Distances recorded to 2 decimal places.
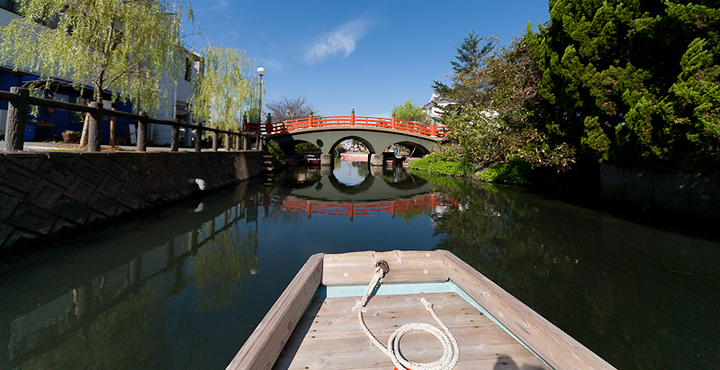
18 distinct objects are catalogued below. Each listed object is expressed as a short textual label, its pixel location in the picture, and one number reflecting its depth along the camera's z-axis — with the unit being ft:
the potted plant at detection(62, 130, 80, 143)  40.32
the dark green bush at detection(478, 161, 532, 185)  45.09
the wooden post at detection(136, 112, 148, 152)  24.45
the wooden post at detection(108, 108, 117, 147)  27.38
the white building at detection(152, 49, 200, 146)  61.46
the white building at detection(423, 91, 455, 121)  155.98
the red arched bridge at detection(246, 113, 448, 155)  79.20
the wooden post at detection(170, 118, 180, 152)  29.30
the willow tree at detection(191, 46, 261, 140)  53.62
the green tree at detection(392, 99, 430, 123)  153.09
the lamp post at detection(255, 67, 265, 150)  55.52
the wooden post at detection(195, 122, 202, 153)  32.83
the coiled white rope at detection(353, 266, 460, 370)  5.49
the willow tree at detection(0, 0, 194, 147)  22.93
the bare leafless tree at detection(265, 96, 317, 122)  130.22
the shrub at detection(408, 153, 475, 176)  58.18
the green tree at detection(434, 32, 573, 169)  32.35
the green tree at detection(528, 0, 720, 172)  16.47
